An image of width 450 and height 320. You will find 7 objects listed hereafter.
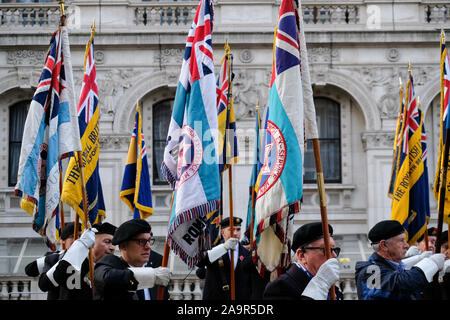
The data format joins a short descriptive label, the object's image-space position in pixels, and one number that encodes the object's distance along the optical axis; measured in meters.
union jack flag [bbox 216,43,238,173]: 20.81
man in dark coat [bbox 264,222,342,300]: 11.44
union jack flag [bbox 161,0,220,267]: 13.76
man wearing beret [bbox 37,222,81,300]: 14.56
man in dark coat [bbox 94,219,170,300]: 12.46
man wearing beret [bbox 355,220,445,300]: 13.08
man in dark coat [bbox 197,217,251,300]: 19.05
